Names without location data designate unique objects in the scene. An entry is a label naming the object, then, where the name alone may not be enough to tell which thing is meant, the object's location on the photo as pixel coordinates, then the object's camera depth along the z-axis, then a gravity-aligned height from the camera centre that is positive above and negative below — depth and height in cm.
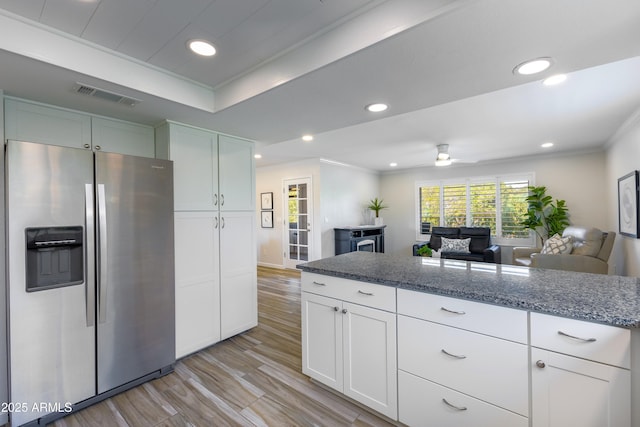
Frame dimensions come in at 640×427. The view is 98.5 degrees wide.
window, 568 +13
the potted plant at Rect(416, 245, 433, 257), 504 -74
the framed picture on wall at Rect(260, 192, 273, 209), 662 +32
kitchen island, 111 -66
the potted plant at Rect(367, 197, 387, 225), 698 +15
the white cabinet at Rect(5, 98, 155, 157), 193 +69
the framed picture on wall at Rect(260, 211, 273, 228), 664 -13
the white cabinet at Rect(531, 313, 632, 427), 108 -68
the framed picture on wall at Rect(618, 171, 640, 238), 312 +4
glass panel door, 600 -18
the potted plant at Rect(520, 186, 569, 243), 516 -9
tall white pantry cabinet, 248 -19
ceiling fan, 432 +86
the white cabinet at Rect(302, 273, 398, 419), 166 -91
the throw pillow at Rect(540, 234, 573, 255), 384 -52
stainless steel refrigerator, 166 -40
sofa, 527 -71
